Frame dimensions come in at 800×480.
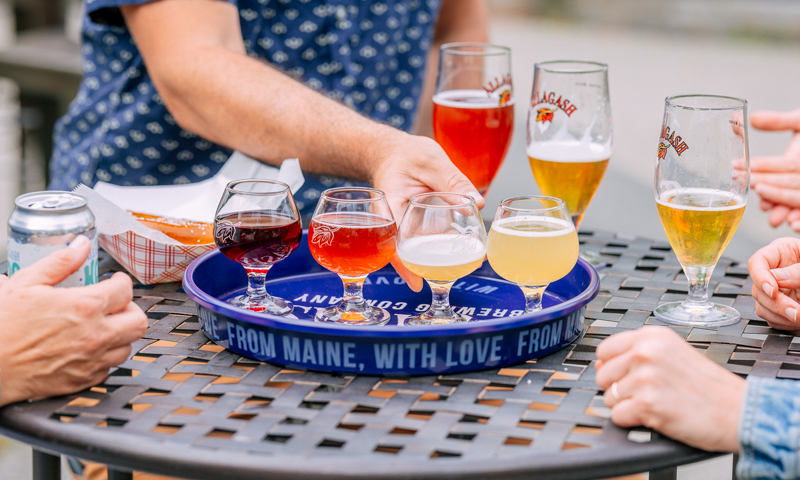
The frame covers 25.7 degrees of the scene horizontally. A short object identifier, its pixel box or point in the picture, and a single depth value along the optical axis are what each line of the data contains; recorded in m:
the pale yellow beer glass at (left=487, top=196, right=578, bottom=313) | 1.37
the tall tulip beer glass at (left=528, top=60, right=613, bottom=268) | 1.56
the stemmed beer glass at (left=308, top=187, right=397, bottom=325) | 1.39
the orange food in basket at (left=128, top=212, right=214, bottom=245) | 1.53
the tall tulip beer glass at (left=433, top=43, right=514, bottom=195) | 1.60
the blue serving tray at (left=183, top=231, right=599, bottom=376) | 1.31
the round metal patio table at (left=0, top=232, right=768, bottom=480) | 1.20
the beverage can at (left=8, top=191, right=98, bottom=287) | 1.29
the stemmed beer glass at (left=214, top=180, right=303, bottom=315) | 1.42
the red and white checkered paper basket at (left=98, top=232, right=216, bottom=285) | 1.47
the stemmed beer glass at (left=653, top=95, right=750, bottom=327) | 1.40
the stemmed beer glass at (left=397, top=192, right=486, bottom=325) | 1.38
